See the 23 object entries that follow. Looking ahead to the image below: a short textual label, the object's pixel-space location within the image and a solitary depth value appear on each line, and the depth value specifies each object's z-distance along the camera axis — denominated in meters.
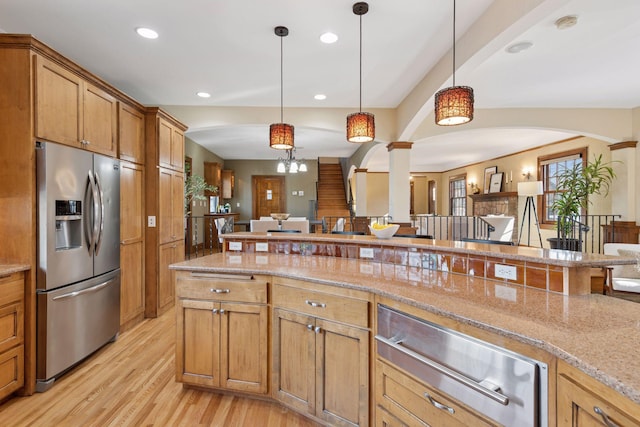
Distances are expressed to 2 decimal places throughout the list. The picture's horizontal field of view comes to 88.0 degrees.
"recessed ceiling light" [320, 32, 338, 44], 2.91
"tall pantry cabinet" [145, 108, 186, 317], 3.68
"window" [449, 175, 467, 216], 11.49
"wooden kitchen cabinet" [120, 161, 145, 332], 3.25
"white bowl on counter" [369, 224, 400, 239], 2.46
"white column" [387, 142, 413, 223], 5.20
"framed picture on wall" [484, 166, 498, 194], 9.72
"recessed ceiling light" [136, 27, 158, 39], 2.81
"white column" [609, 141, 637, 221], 5.07
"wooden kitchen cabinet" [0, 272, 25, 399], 2.05
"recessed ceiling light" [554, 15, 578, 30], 2.63
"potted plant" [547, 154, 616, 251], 5.17
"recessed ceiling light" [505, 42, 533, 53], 3.08
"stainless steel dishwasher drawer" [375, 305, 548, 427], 0.99
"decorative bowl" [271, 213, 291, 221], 7.19
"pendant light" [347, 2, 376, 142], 2.74
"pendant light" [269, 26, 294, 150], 3.05
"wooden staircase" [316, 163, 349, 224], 10.60
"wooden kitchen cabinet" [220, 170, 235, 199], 9.77
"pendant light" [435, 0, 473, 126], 2.19
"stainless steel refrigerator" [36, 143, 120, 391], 2.27
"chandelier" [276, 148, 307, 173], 7.67
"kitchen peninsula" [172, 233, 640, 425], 0.93
